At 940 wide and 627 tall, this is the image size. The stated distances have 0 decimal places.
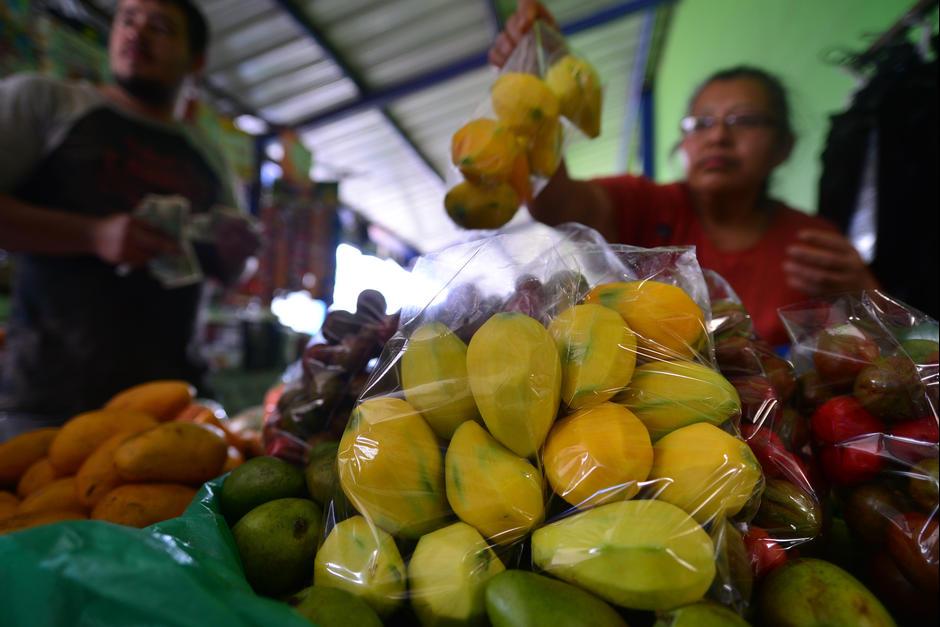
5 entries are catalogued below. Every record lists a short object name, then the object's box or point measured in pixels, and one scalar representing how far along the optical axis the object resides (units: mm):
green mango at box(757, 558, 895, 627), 437
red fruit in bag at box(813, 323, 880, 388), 628
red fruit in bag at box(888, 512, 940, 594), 466
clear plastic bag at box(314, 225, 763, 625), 439
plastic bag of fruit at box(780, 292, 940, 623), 496
